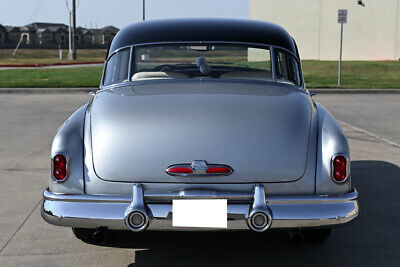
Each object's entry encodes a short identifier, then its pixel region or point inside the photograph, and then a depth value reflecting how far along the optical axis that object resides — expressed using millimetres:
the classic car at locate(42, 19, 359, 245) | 3248
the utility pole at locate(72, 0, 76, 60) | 42588
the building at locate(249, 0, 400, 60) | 37750
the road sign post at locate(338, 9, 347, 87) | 16859
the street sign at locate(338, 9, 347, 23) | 16859
